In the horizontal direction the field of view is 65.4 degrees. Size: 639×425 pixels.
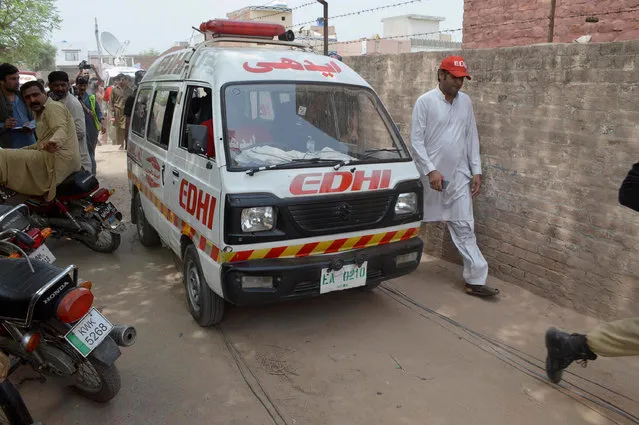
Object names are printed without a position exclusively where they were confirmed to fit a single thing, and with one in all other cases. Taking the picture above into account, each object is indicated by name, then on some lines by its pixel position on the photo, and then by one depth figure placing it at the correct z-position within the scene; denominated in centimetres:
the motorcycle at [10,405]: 244
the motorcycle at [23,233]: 318
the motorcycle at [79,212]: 545
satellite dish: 2209
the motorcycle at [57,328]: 259
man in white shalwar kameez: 461
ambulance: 341
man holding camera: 1102
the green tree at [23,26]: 2269
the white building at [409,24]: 2406
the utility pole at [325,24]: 676
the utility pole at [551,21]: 476
